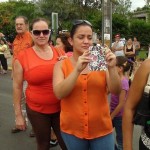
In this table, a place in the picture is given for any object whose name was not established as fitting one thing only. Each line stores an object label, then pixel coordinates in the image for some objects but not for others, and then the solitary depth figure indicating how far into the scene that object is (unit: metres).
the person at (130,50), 12.65
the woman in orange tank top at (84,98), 2.63
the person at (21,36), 4.69
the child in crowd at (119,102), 3.70
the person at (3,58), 14.23
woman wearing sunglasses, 3.44
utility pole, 11.27
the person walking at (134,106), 1.95
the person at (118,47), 12.83
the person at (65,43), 4.48
